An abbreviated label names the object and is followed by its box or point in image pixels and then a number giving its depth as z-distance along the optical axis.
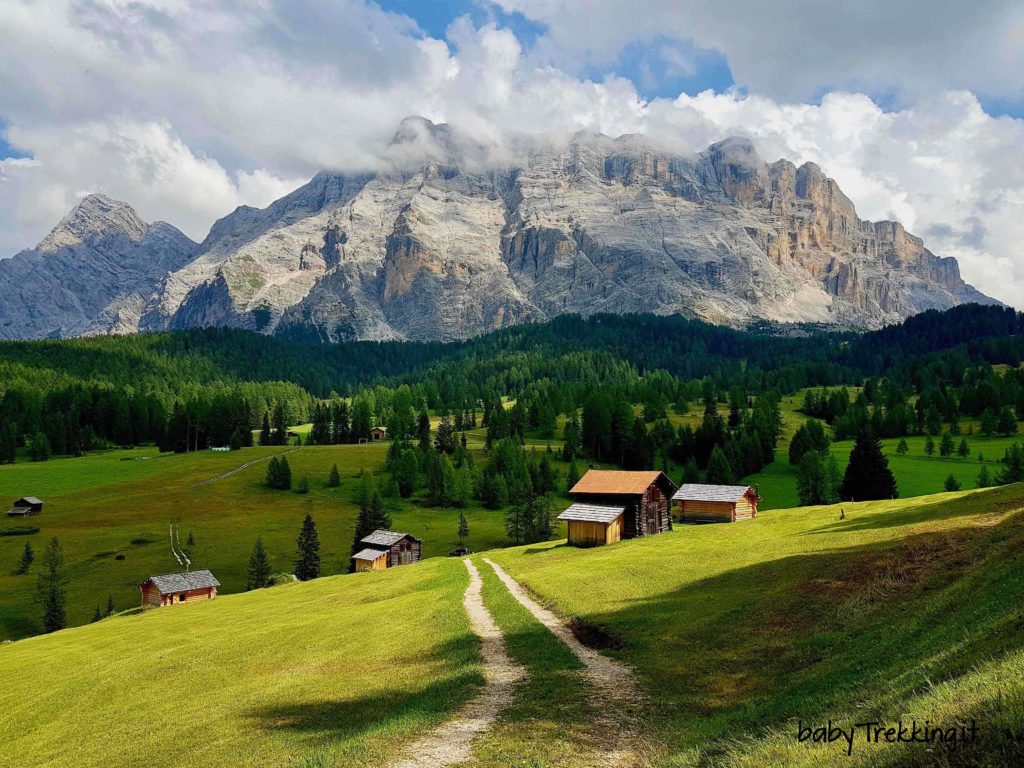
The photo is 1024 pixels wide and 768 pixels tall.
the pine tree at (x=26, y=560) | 95.75
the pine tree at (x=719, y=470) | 135.15
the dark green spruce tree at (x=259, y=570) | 88.88
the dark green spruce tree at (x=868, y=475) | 95.94
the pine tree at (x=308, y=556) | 92.62
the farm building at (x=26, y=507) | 122.62
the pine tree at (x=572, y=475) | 148.05
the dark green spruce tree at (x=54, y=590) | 76.31
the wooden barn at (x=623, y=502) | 73.88
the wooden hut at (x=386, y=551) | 94.00
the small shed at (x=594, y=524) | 72.69
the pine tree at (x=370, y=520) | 106.12
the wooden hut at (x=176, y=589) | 80.38
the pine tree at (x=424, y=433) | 176.50
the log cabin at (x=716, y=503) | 84.88
